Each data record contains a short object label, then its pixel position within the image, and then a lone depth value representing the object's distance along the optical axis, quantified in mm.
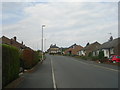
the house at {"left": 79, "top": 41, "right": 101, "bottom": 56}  47266
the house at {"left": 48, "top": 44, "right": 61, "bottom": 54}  100072
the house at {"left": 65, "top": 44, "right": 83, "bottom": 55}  67138
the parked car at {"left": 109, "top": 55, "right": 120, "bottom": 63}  18421
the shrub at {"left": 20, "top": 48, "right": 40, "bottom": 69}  10053
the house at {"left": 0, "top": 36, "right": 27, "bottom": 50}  27750
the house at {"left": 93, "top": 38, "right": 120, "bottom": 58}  27502
